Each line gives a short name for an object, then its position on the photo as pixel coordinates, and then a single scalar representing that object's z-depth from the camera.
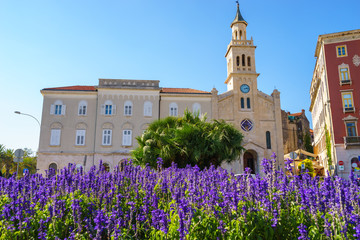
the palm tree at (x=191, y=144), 17.05
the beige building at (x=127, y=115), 34.25
